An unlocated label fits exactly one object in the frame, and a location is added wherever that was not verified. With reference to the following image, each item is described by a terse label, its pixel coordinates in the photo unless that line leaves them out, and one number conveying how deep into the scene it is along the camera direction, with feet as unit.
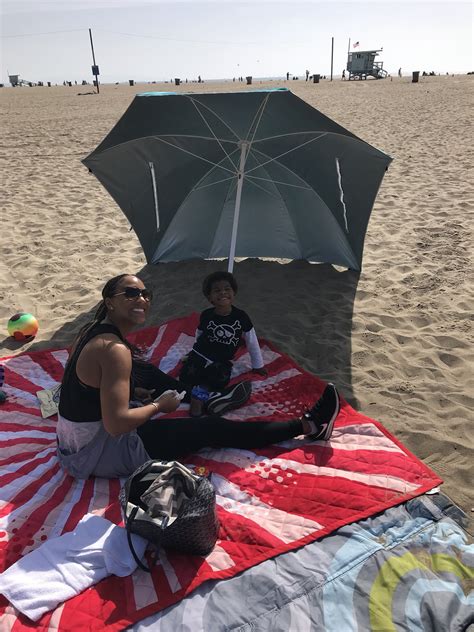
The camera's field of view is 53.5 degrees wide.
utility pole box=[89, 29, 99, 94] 160.32
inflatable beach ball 14.24
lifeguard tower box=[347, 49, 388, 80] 176.55
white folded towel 6.63
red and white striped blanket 6.80
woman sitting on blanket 7.32
